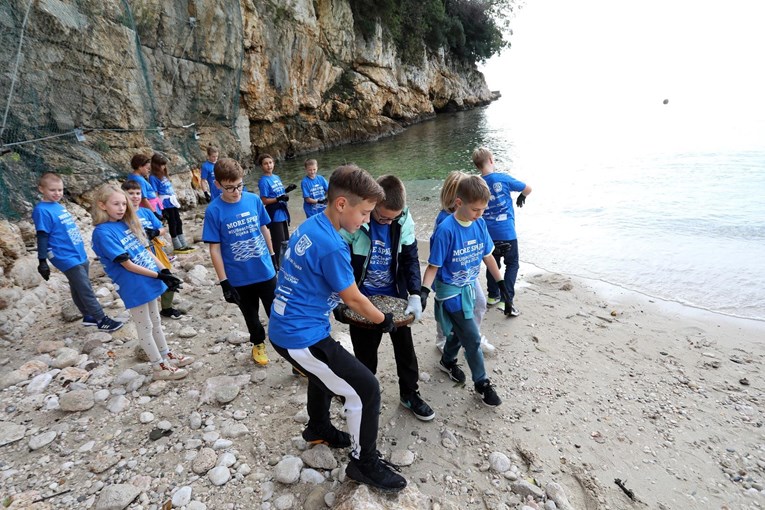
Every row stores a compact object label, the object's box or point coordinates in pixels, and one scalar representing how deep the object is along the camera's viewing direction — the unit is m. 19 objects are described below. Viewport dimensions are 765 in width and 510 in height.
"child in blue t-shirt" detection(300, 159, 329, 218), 6.80
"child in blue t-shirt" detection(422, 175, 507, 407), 2.91
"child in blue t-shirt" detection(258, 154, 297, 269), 5.98
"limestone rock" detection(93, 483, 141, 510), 2.14
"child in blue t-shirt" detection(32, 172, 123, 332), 4.04
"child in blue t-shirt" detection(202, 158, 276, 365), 3.31
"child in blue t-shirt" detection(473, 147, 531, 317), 4.55
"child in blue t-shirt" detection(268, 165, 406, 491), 1.96
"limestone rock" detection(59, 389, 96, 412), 2.91
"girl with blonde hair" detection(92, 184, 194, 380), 3.22
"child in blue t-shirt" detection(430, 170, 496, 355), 3.22
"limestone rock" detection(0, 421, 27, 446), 2.63
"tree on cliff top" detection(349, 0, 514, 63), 27.45
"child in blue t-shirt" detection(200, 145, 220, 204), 8.15
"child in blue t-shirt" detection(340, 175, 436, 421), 2.62
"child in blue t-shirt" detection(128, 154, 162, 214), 5.92
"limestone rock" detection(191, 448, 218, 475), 2.41
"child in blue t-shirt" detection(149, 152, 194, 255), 6.88
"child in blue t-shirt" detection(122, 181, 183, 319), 4.52
